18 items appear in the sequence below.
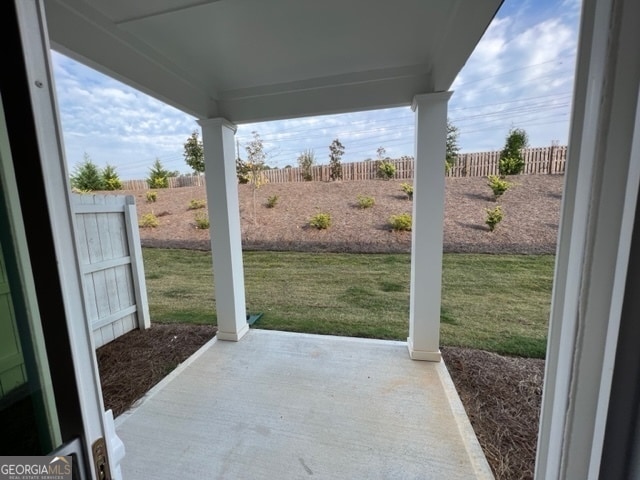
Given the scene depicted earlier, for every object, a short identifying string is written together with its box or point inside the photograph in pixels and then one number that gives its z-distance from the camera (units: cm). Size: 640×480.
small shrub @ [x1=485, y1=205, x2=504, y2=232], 621
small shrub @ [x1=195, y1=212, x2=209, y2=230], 791
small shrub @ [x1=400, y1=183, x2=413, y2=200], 762
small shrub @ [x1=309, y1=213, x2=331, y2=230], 736
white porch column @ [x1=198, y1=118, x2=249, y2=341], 280
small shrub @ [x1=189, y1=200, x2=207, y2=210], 859
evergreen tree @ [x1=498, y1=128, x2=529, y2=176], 586
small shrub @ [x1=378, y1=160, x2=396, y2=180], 793
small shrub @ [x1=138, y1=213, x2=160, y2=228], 823
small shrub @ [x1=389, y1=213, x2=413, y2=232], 689
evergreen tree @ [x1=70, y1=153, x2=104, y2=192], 687
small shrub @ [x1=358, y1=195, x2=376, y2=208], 775
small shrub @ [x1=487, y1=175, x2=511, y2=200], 658
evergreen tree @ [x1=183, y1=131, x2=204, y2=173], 831
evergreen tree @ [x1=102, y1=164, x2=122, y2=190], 771
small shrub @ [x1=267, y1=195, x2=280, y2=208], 823
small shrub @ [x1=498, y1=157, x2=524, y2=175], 642
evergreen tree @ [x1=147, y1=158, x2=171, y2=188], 892
